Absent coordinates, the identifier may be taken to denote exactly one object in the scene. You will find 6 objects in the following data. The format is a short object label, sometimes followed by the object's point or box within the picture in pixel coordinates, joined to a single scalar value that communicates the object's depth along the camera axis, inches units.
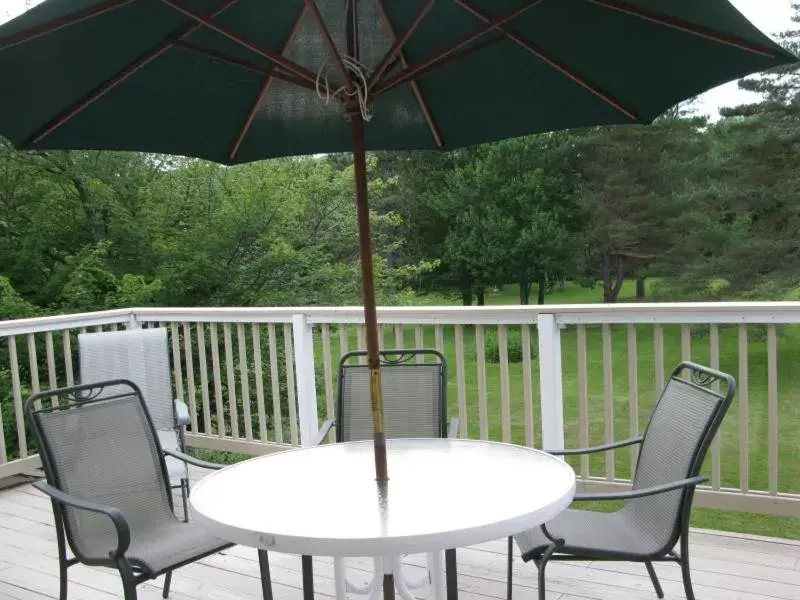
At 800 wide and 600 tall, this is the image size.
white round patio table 68.7
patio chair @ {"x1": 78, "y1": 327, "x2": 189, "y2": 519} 164.6
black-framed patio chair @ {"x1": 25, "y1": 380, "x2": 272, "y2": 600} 91.9
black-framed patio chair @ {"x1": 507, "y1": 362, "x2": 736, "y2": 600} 87.8
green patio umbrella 87.4
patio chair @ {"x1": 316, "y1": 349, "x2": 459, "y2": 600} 123.1
